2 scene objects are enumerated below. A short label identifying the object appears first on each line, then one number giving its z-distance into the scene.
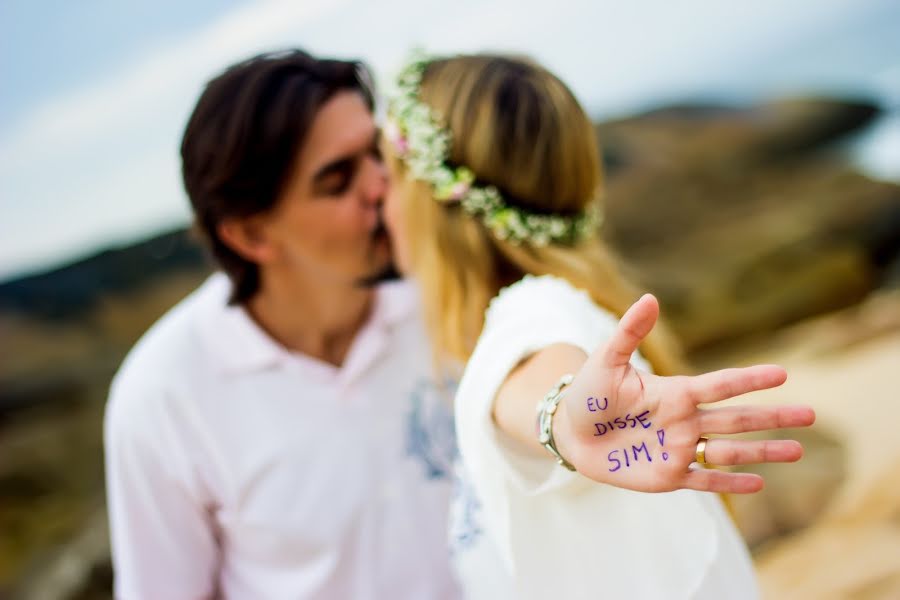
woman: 0.94
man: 1.91
